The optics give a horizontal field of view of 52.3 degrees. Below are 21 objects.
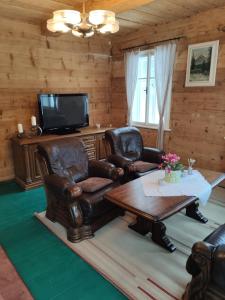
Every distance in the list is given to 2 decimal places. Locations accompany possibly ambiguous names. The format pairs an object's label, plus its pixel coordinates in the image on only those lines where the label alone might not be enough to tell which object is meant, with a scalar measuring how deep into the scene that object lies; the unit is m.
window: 4.47
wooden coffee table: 1.98
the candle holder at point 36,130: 4.04
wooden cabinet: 3.59
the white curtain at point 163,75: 4.02
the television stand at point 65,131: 4.21
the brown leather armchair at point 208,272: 1.33
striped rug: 1.83
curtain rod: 3.90
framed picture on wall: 3.54
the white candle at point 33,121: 3.97
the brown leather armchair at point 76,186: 2.37
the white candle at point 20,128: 3.82
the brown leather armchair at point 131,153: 3.21
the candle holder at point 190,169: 2.79
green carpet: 1.80
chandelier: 2.19
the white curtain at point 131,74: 4.63
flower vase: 2.54
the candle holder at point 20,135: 3.80
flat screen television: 3.98
